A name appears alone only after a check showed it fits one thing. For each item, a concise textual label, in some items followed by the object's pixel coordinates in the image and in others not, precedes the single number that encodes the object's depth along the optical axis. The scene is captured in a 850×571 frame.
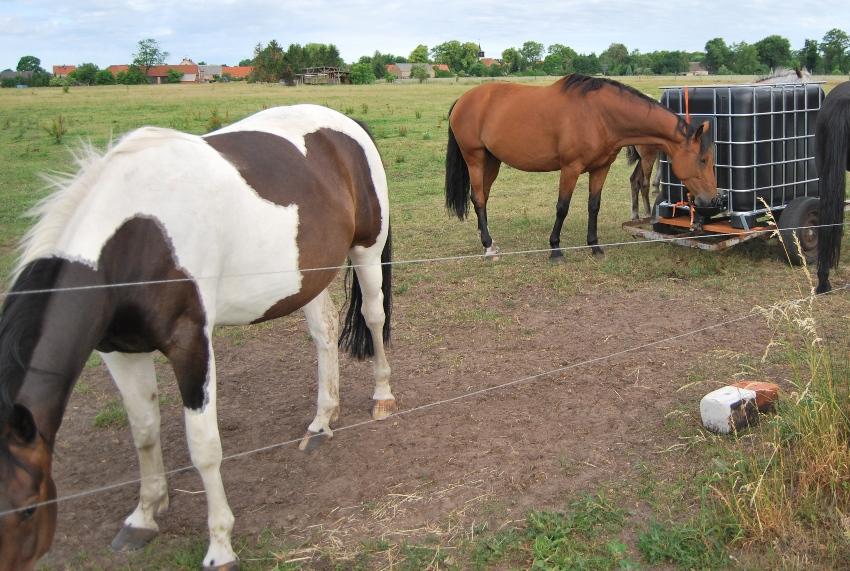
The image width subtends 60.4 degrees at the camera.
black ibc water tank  7.11
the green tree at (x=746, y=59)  70.56
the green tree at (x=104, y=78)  68.38
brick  4.05
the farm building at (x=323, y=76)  57.81
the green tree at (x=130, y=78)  68.69
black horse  5.91
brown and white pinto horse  2.54
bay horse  7.22
